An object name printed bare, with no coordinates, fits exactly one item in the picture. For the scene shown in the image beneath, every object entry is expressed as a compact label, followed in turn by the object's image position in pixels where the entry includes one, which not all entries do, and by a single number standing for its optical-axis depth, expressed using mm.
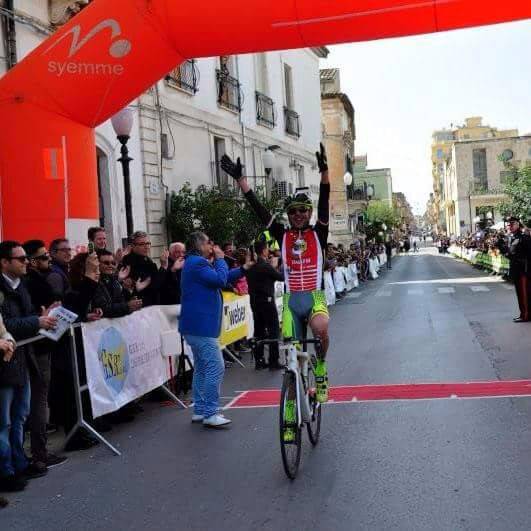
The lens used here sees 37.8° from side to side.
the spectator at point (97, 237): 9227
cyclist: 6289
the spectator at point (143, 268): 9570
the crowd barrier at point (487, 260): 28422
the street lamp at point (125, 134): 12359
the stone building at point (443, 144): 127250
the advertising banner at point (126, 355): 7184
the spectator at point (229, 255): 13211
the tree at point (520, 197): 30211
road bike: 5477
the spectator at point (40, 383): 6352
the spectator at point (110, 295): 7449
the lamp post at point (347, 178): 27347
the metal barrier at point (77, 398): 6812
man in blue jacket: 7438
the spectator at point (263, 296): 11523
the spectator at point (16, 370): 5827
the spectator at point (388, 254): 48125
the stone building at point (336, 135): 52844
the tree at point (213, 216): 17375
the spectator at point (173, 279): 9727
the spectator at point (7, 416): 5793
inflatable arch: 8305
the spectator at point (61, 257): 7712
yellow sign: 11524
